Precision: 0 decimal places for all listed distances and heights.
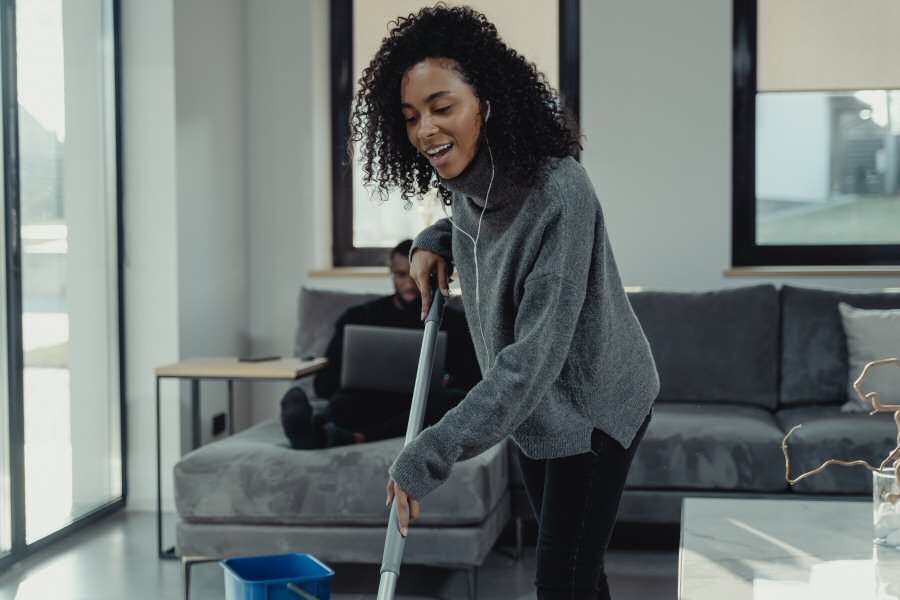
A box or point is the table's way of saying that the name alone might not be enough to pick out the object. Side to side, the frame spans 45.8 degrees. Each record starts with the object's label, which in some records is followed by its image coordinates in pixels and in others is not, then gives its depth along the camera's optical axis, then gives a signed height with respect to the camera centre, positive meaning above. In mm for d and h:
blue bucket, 1817 -624
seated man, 3002 -483
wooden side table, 3213 -412
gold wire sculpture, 1750 -316
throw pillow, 3396 -343
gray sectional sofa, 2822 -612
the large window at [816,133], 4145 +406
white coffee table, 1672 -556
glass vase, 1870 -478
